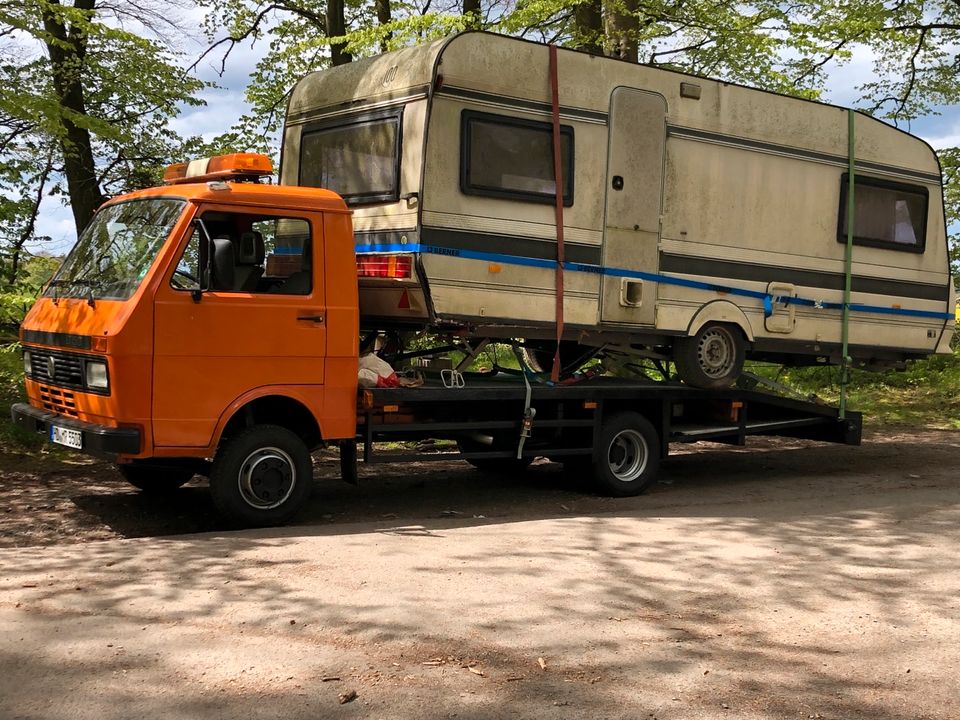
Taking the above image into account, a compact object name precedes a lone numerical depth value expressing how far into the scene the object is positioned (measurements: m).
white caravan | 8.92
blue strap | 8.88
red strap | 9.39
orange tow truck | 7.68
